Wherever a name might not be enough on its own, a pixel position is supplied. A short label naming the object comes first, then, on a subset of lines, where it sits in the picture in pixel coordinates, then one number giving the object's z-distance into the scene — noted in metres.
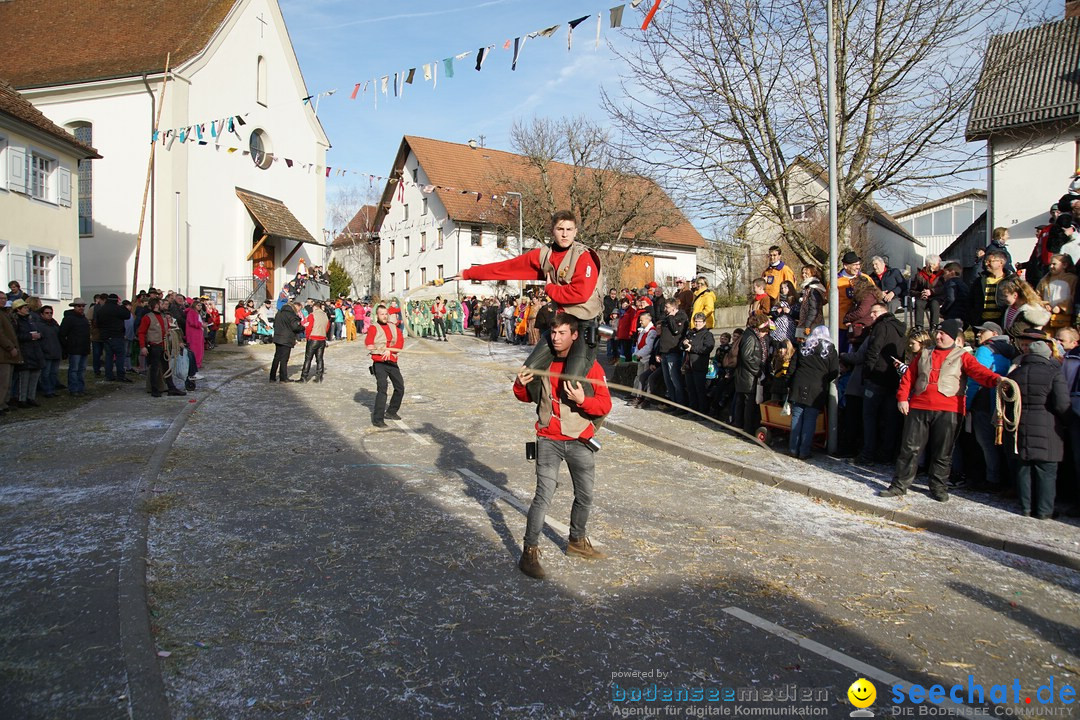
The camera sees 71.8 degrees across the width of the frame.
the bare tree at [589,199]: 43.12
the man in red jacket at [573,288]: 5.93
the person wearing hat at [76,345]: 14.32
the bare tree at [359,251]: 62.66
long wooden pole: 26.68
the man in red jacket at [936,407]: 7.99
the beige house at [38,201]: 20.86
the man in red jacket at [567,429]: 5.68
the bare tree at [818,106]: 12.89
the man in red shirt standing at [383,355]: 11.83
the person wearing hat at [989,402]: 8.12
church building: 29.06
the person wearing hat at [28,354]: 12.58
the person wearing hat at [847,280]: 11.31
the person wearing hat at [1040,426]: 7.29
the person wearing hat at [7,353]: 11.69
